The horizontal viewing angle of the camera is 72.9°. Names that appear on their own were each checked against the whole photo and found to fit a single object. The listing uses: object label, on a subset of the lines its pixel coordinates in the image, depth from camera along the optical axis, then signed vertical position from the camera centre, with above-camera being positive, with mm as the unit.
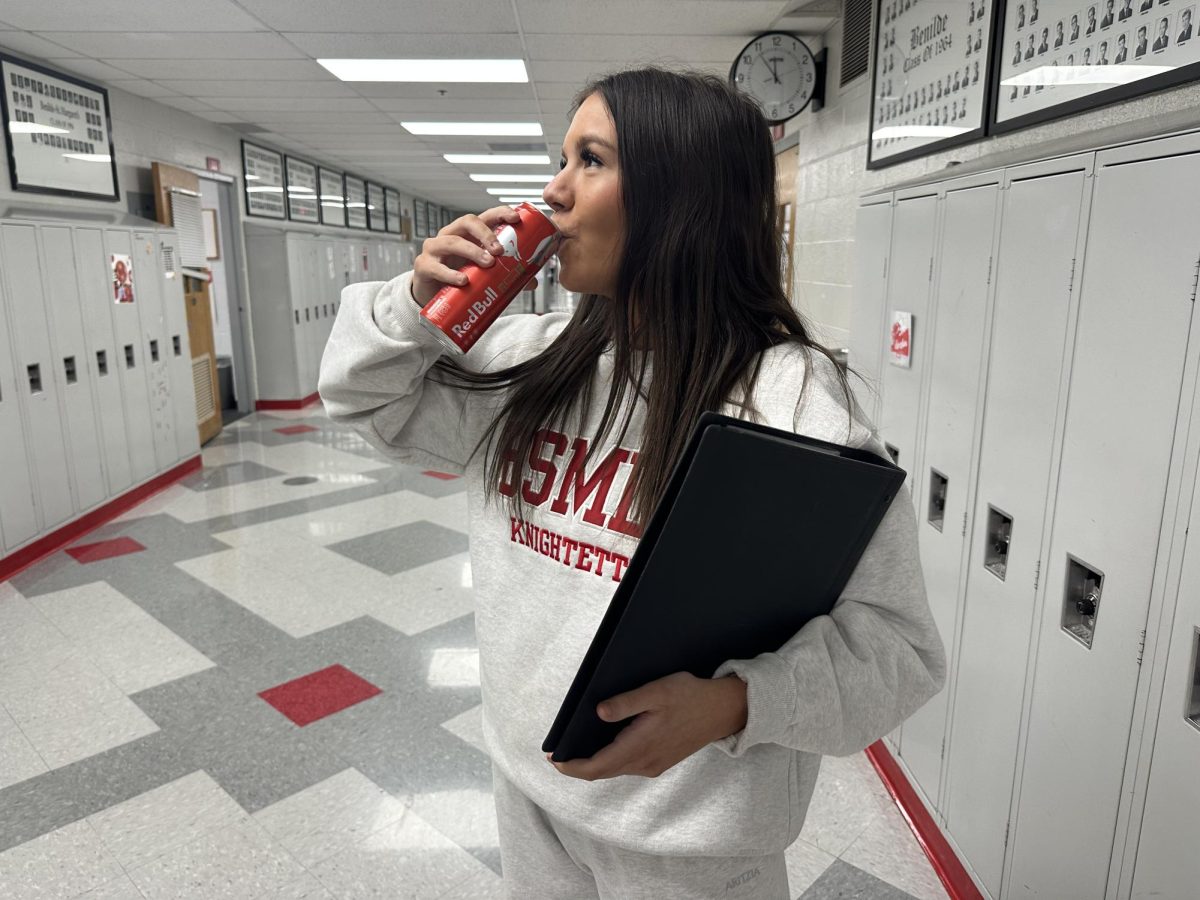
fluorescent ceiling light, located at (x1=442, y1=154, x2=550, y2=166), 8539 +1357
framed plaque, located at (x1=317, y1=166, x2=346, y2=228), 9555 +1062
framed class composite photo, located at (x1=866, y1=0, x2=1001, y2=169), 2158 +615
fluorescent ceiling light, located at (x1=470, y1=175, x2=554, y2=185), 10736 +1424
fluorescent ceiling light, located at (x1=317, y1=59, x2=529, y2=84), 4602 +1251
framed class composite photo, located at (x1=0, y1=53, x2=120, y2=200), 4395 +883
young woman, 794 -152
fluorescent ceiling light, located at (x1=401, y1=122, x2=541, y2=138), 6652 +1303
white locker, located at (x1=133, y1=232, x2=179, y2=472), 5055 -370
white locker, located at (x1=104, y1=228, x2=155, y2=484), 4754 -516
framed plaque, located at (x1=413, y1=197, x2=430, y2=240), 14716 +1192
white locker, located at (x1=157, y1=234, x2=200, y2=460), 5410 -449
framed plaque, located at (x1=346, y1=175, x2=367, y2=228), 10523 +1106
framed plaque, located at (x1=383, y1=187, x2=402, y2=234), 12492 +1221
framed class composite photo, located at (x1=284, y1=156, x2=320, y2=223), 8586 +1022
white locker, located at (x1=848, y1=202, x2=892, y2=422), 2297 -29
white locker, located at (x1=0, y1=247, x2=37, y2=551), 3752 -794
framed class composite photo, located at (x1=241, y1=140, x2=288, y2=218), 7578 +1015
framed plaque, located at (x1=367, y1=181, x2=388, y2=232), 11594 +1094
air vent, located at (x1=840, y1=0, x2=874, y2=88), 3078 +947
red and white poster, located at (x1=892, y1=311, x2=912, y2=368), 2109 -138
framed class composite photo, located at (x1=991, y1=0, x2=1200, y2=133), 1417 +457
